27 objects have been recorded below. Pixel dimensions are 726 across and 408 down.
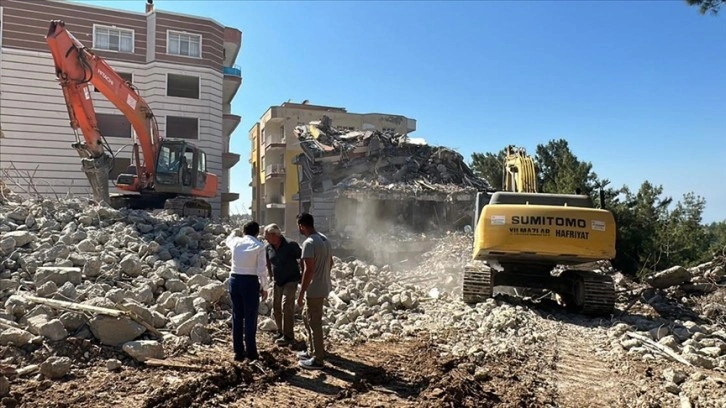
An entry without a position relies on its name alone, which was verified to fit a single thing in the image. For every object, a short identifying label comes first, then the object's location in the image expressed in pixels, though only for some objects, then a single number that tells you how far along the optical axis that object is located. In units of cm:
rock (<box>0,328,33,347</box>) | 543
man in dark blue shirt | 625
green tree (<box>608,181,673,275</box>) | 1562
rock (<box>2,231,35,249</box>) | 853
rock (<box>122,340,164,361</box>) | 552
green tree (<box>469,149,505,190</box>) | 2697
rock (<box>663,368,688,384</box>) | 531
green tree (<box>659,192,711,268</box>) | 1540
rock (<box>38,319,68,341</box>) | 561
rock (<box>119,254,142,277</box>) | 800
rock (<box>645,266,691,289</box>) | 1050
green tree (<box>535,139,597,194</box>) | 1865
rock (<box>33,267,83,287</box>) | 700
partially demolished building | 1894
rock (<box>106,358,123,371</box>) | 530
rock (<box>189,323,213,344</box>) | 624
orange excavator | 1270
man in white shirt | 552
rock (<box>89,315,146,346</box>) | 577
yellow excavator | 847
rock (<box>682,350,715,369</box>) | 601
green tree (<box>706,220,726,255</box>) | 1484
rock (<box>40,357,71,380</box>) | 504
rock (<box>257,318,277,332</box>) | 688
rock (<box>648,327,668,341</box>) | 744
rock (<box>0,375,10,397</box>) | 454
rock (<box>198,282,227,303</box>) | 728
